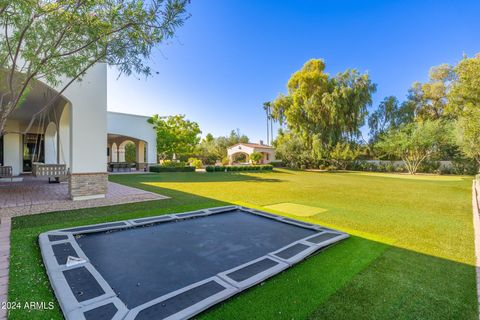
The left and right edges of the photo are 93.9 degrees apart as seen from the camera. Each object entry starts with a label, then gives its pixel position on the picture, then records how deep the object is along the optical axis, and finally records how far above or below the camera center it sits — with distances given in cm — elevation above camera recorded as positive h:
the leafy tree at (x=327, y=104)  2412 +596
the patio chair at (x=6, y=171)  953 -34
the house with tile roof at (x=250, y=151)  2946 +114
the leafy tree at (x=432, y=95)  2611 +750
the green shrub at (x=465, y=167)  2112 -99
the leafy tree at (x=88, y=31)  358 +231
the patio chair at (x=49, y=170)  781 -28
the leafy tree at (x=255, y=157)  2641 +30
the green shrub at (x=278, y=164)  2966 -64
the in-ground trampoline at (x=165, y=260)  212 -136
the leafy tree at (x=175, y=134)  1969 +240
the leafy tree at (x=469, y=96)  1026 +316
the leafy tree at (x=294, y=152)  2621 +79
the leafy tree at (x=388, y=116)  2755 +518
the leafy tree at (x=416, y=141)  2019 +151
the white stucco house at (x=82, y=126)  680 +123
